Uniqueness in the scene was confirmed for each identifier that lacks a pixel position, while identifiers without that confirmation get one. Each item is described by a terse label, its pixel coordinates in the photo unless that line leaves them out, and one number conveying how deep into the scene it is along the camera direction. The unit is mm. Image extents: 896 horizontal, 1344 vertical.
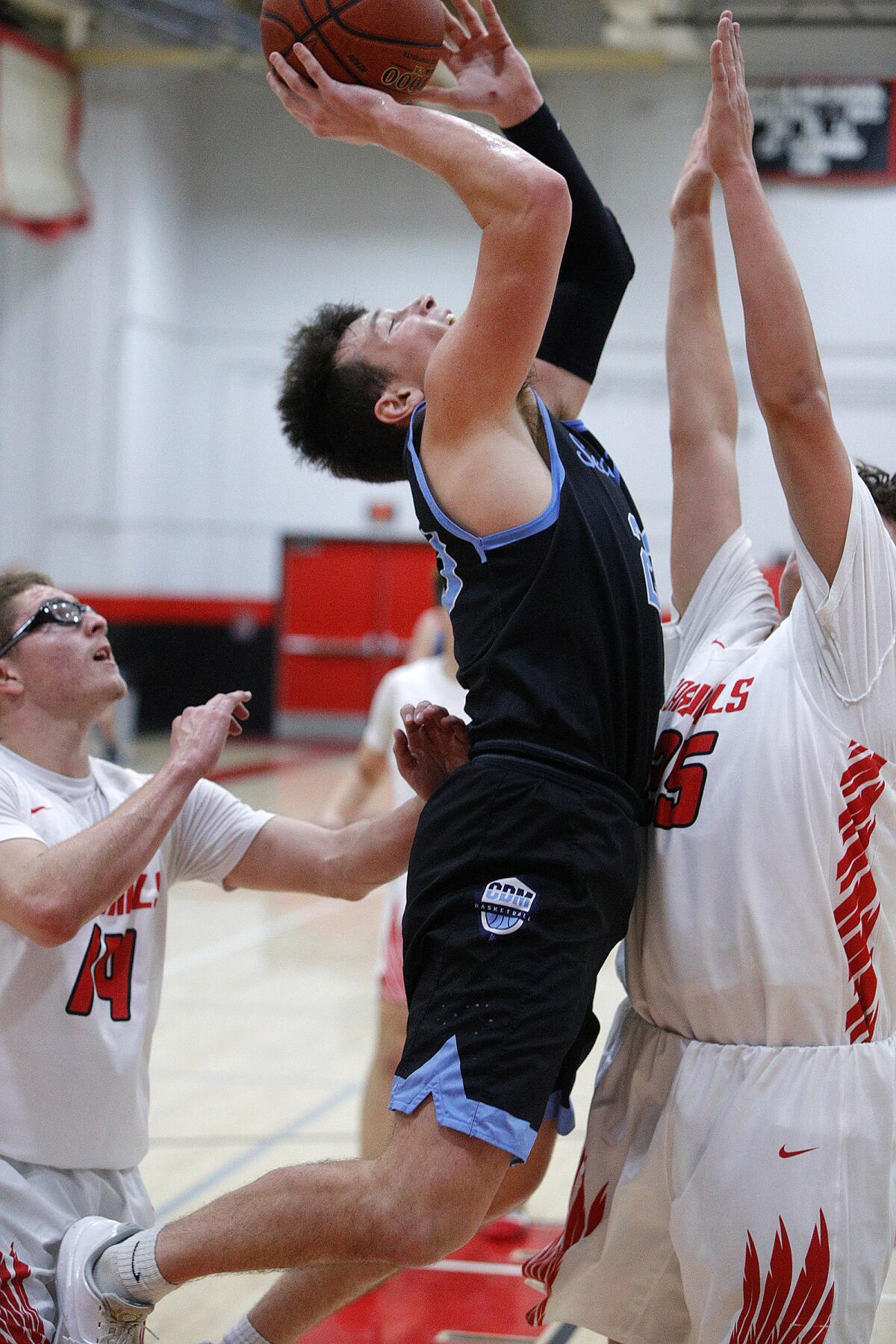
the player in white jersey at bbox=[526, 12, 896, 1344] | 2475
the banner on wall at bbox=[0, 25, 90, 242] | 16094
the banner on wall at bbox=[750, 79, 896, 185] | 14023
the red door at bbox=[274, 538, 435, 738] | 18688
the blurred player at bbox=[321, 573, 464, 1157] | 4527
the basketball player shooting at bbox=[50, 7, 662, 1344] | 2361
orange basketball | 2799
